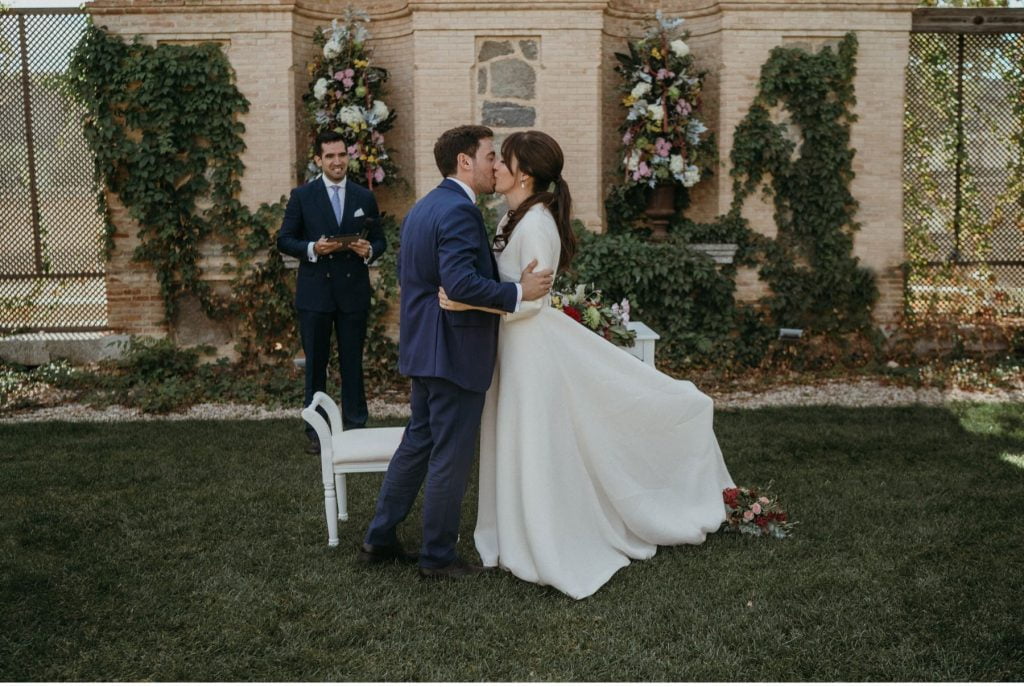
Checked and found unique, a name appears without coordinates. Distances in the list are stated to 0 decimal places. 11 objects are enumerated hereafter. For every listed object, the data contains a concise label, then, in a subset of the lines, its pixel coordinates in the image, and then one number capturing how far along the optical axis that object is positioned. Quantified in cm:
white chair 460
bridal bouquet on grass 471
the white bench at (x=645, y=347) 566
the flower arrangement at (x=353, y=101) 932
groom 389
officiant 641
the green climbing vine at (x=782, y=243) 932
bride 412
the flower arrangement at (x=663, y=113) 937
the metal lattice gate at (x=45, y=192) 948
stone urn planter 965
